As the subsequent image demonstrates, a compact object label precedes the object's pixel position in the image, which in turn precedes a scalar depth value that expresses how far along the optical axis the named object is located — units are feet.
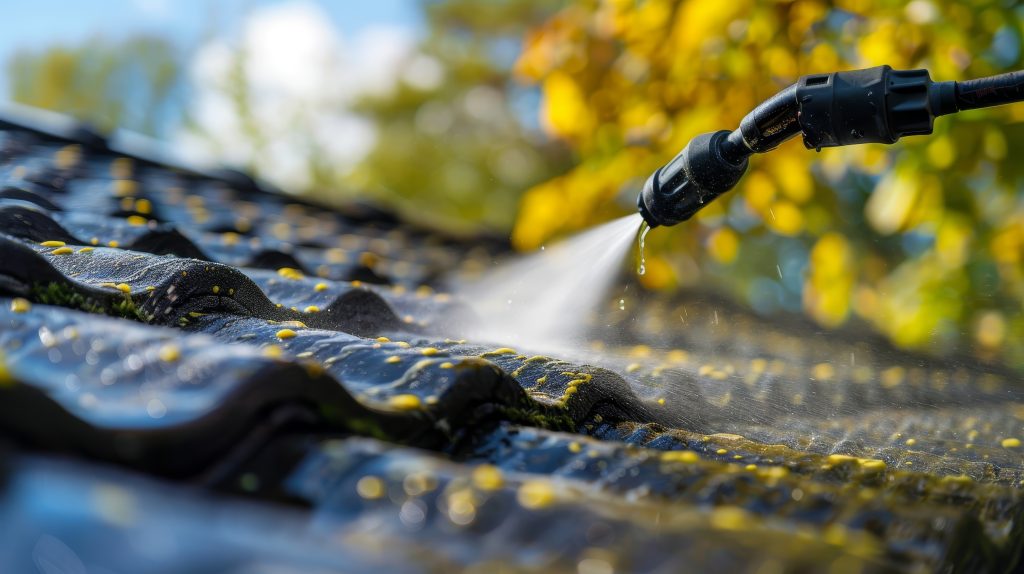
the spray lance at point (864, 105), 2.69
